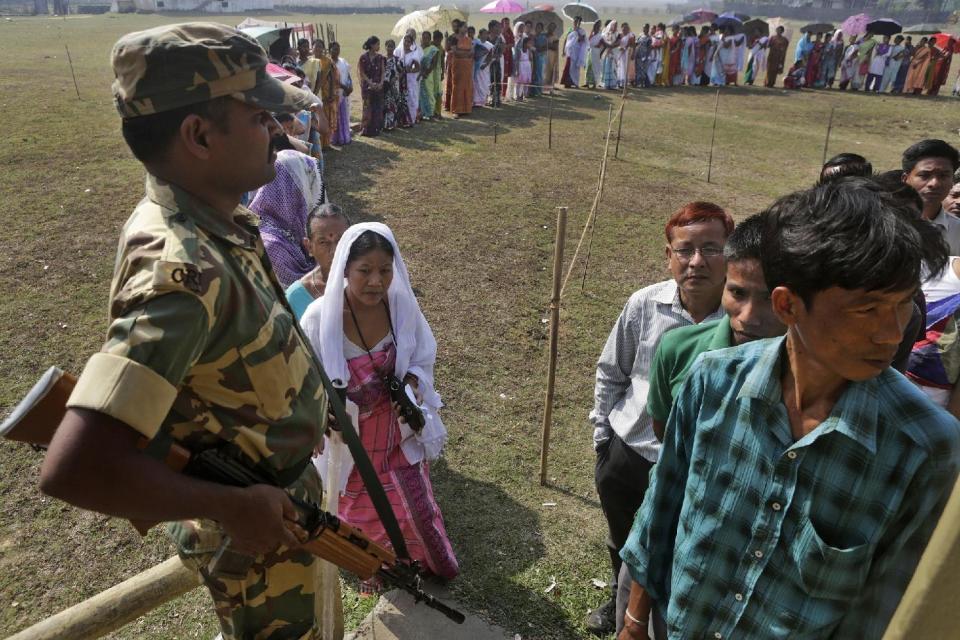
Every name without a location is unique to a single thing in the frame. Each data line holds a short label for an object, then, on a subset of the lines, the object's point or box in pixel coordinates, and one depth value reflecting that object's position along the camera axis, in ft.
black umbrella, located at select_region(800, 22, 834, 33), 73.92
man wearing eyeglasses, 8.38
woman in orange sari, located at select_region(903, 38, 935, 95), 67.87
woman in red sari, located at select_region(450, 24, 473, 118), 49.88
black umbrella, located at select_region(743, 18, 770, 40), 77.51
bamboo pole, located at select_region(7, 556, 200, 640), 6.60
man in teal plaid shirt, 4.35
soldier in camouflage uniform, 4.36
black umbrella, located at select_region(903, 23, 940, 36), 75.82
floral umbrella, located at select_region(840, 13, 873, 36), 81.41
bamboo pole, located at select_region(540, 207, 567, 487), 11.46
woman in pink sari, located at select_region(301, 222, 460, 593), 10.16
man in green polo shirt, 6.65
